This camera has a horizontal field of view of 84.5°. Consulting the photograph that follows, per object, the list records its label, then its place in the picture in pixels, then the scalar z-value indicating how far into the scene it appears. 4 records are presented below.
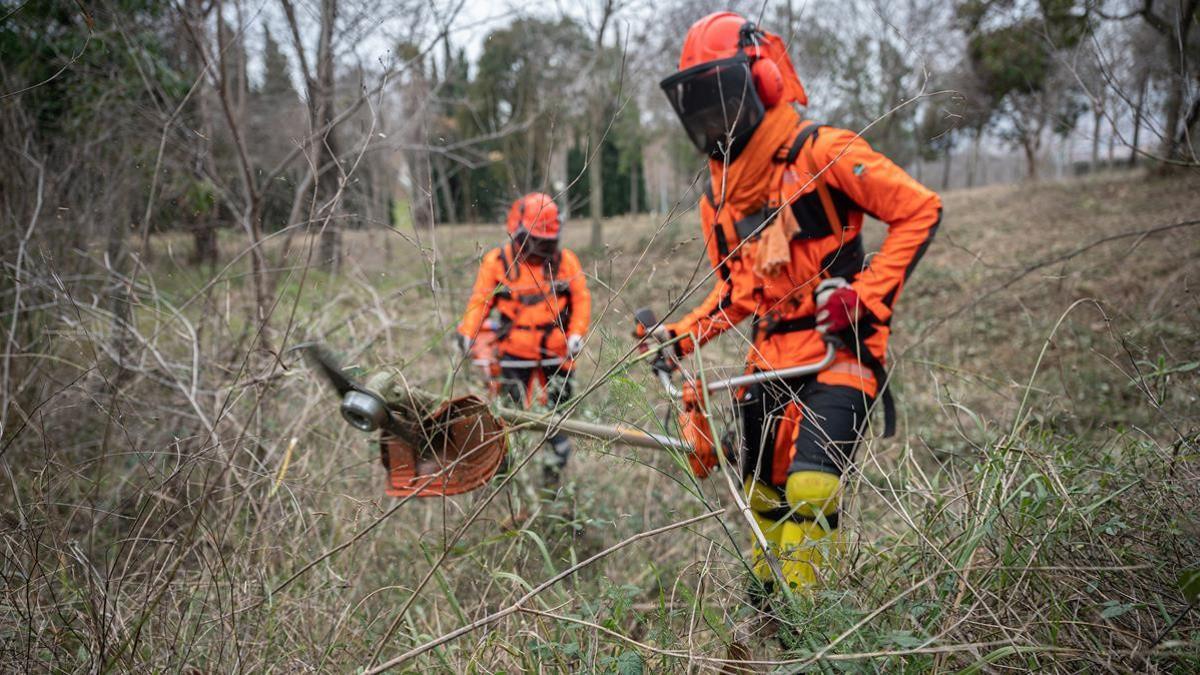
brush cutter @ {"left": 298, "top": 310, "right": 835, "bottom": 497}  1.97
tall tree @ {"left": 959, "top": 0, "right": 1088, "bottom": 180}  13.48
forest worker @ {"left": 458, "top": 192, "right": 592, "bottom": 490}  4.41
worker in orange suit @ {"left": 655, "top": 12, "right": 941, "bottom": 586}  2.38
